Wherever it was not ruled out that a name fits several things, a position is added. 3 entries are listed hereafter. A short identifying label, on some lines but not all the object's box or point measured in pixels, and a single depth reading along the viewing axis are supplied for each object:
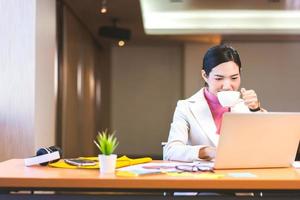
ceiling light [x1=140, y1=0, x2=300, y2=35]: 6.46
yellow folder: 1.48
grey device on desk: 1.50
